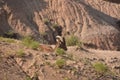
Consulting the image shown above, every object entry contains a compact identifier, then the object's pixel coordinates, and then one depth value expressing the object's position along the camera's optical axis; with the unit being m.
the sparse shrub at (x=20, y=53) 17.84
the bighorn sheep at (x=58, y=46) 19.75
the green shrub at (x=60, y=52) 19.34
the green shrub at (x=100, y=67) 18.47
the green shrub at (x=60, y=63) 17.72
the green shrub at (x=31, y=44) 19.19
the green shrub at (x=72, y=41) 31.06
